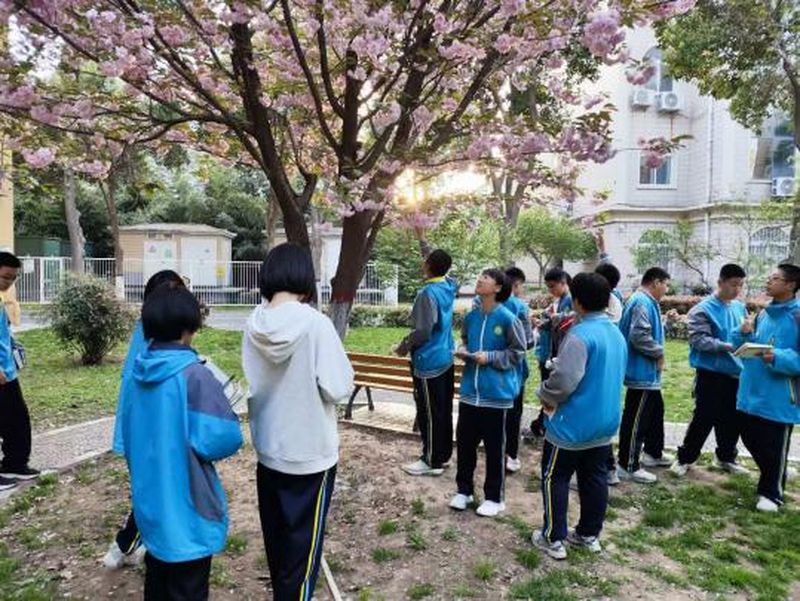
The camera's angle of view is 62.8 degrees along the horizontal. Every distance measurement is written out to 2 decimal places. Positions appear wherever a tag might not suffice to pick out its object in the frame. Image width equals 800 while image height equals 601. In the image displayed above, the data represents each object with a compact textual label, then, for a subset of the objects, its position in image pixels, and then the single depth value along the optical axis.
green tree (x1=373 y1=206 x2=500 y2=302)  18.39
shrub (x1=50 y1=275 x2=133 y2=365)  10.70
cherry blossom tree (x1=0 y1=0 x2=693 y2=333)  4.11
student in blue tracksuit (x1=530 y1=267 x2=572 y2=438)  5.71
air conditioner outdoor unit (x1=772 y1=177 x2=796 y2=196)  23.69
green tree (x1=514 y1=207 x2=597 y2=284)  26.55
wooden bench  6.58
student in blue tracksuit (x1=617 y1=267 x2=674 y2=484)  5.19
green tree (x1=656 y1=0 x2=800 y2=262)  10.70
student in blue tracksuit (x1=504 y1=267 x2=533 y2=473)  5.44
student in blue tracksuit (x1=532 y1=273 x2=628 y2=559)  3.75
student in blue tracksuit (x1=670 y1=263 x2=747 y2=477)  5.29
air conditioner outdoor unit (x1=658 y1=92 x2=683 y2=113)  25.80
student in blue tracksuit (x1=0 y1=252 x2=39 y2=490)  4.92
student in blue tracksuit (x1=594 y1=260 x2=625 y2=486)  5.21
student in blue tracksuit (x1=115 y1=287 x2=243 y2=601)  2.52
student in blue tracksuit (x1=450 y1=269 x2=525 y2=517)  4.46
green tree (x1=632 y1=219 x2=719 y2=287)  20.72
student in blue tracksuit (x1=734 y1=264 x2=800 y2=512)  4.65
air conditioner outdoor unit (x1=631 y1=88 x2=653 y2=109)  25.78
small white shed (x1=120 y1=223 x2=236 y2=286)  25.56
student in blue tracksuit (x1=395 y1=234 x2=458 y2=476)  5.09
